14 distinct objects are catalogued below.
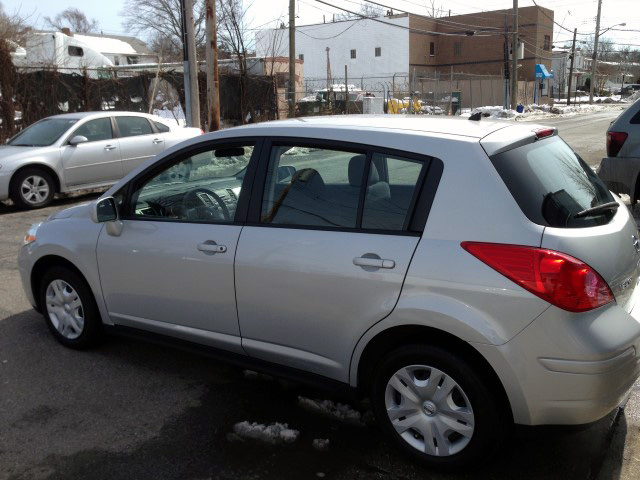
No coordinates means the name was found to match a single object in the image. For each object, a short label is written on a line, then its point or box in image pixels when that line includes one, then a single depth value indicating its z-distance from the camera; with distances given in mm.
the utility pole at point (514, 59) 36344
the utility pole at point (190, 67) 14070
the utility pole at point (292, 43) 24266
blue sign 60688
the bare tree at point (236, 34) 21495
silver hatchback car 2670
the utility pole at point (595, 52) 58625
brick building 64062
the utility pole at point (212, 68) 14031
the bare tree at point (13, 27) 18459
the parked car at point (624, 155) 7668
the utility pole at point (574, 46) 62272
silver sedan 10039
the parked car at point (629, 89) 73706
